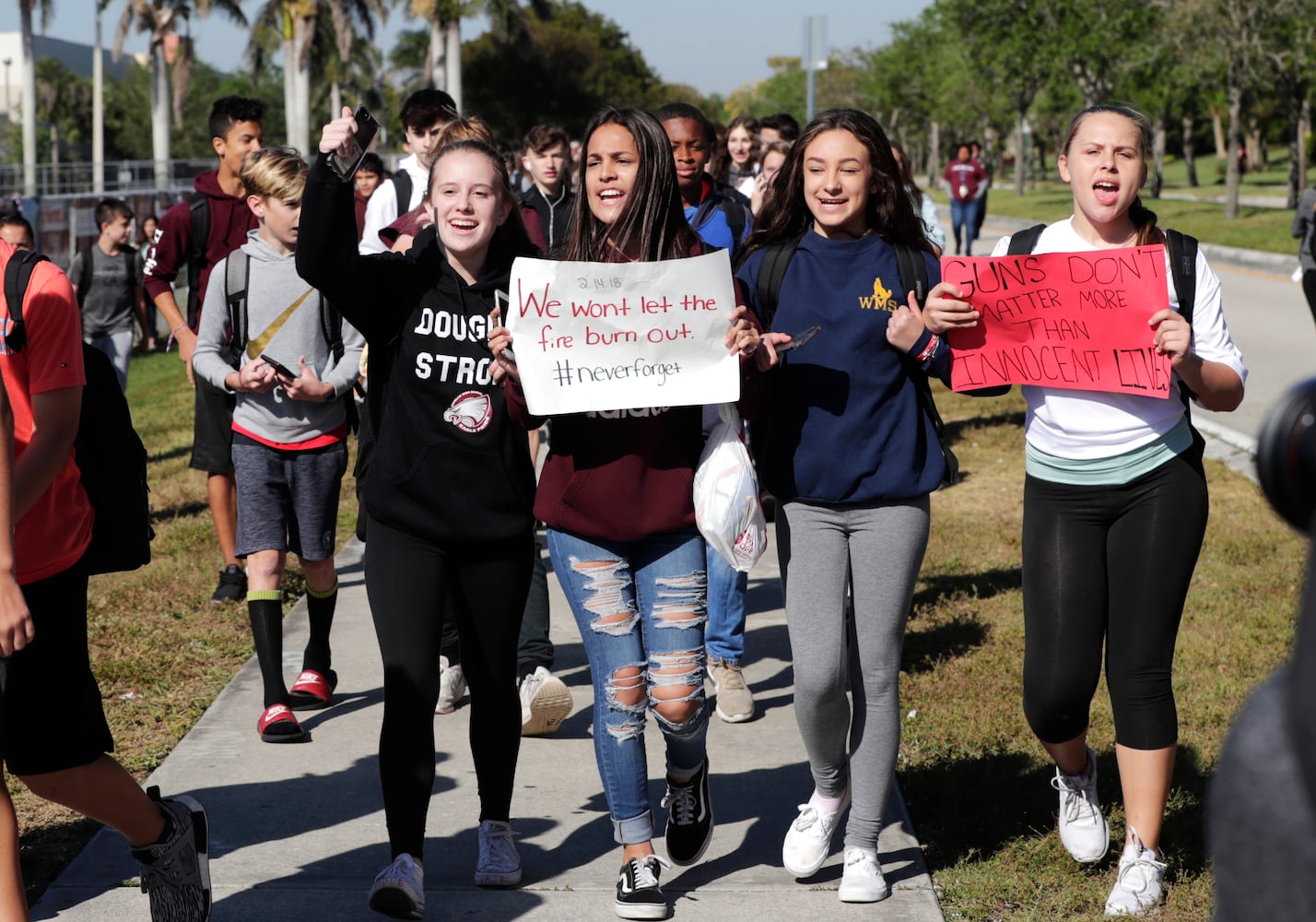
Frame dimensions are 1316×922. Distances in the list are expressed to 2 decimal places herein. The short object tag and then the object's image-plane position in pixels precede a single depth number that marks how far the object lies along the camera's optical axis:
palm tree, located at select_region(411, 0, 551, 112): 56.41
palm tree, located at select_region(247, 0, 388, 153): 56.00
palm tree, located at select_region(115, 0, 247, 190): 60.00
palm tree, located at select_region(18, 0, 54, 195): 54.94
